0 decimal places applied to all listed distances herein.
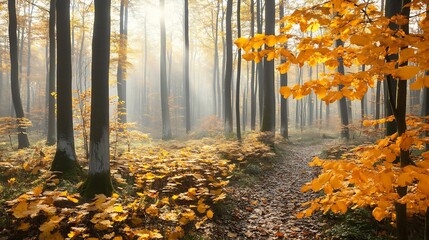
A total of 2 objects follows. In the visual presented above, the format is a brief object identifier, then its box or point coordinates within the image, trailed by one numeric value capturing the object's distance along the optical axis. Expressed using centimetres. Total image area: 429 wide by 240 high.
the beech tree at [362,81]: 179
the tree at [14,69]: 1194
